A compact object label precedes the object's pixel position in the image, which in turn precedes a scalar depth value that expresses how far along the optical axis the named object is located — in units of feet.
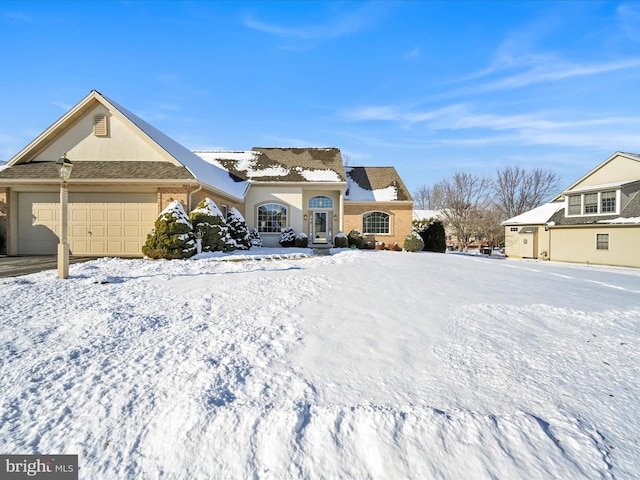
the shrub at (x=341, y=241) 55.77
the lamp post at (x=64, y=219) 22.82
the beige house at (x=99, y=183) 38.22
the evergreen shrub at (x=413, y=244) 56.39
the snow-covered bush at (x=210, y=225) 37.86
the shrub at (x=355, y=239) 58.75
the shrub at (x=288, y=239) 54.95
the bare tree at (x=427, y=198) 163.94
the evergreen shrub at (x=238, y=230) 44.78
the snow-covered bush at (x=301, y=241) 54.03
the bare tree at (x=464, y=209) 98.68
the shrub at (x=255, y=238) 52.11
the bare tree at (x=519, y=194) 124.67
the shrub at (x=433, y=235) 65.46
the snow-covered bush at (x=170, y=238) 33.86
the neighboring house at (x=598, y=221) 61.41
